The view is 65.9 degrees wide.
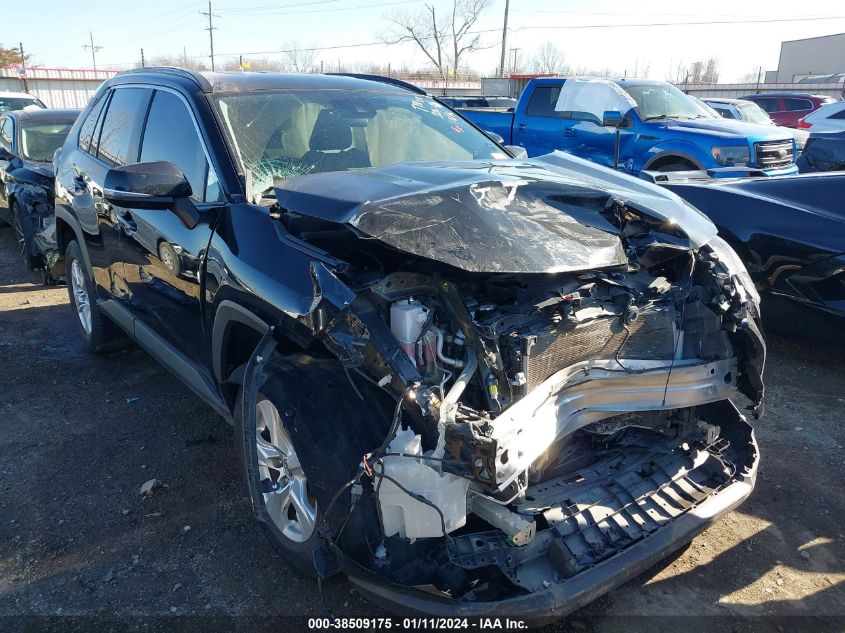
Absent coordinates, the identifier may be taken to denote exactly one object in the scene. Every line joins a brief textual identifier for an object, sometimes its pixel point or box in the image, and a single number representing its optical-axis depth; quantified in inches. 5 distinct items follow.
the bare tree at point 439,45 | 2406.5
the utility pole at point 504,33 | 1602.9
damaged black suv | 83.0
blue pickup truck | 343.9
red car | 757.3
